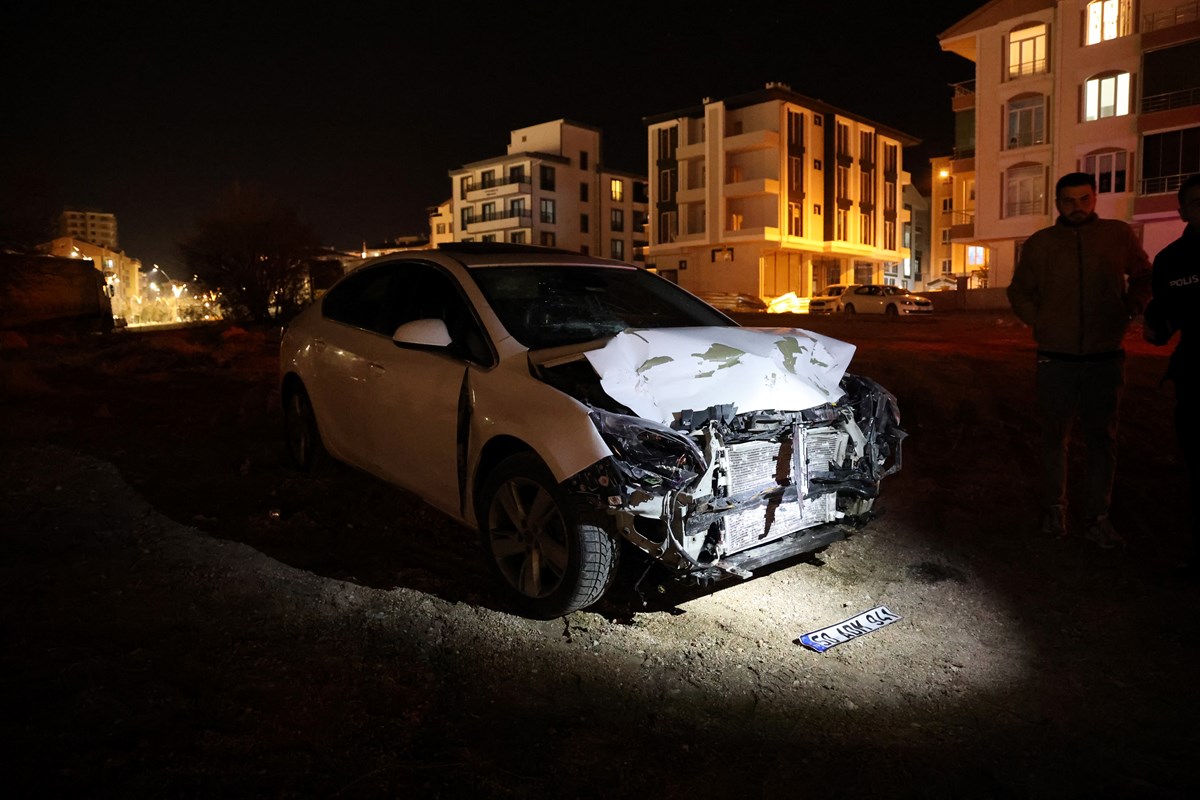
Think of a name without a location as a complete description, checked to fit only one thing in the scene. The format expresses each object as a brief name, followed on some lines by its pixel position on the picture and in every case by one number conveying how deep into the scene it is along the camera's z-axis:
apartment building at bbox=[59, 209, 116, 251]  182.30
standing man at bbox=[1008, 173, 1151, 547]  4.95
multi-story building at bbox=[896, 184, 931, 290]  68.12
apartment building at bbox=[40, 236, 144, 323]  84.57
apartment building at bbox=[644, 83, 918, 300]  51.44
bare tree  35.00
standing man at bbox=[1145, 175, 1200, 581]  4.54
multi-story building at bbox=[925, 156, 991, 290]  41.73
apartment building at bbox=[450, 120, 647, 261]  67.50
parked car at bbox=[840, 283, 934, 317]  32.47
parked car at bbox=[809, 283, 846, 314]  36.88
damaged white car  3.64
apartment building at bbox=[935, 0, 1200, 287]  31.92
